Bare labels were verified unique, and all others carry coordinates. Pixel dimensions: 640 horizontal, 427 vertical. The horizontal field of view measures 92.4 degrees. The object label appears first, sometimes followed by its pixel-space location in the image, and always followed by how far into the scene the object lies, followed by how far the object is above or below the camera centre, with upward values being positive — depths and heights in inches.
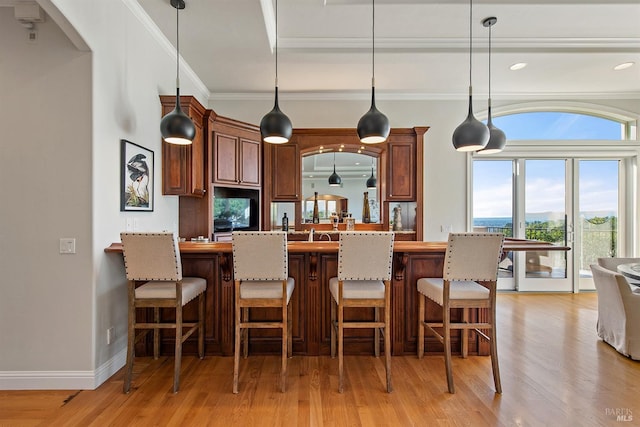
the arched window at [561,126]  194.5 +55.7
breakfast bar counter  106.3 -33.6
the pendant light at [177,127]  103.2 +29.2
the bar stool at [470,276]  86.0 -17.9
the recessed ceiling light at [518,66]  151.8 +74.4
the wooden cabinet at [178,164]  133.8 +21.3
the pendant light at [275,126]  99.9 +28.6
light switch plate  87.7 -9.3
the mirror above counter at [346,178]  180.5 +21.3
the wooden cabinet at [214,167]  151.3 +23.4
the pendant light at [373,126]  100.4 +28.7
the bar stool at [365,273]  85.4 -17.1
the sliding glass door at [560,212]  193.8 +0.8
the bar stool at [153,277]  85.1 -18.3
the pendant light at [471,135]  103.6 +26.8
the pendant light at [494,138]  121.1 +30.1
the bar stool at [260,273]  84.5 -17.1
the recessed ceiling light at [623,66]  152.5 +74.9
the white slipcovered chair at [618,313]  106.2 -36.3
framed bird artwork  103.7 +12.9
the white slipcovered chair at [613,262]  130.1 -20.7
